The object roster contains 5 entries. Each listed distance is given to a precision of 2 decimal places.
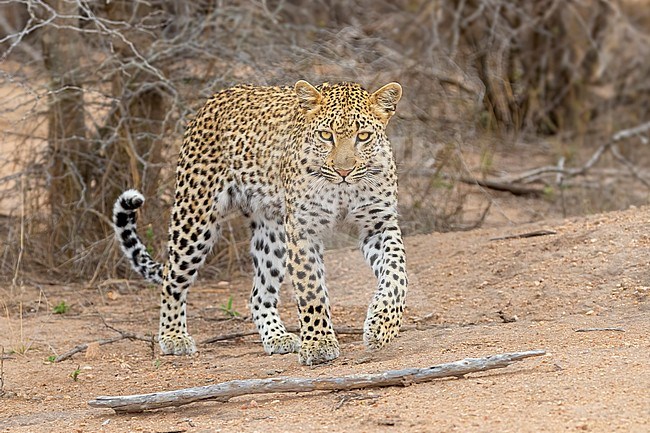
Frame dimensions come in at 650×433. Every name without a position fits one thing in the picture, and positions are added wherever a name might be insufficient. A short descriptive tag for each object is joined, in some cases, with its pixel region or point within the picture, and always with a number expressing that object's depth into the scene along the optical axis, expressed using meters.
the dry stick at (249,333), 15.02
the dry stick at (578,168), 24.23
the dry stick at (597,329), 12.65
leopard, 12.97
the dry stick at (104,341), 14.65
